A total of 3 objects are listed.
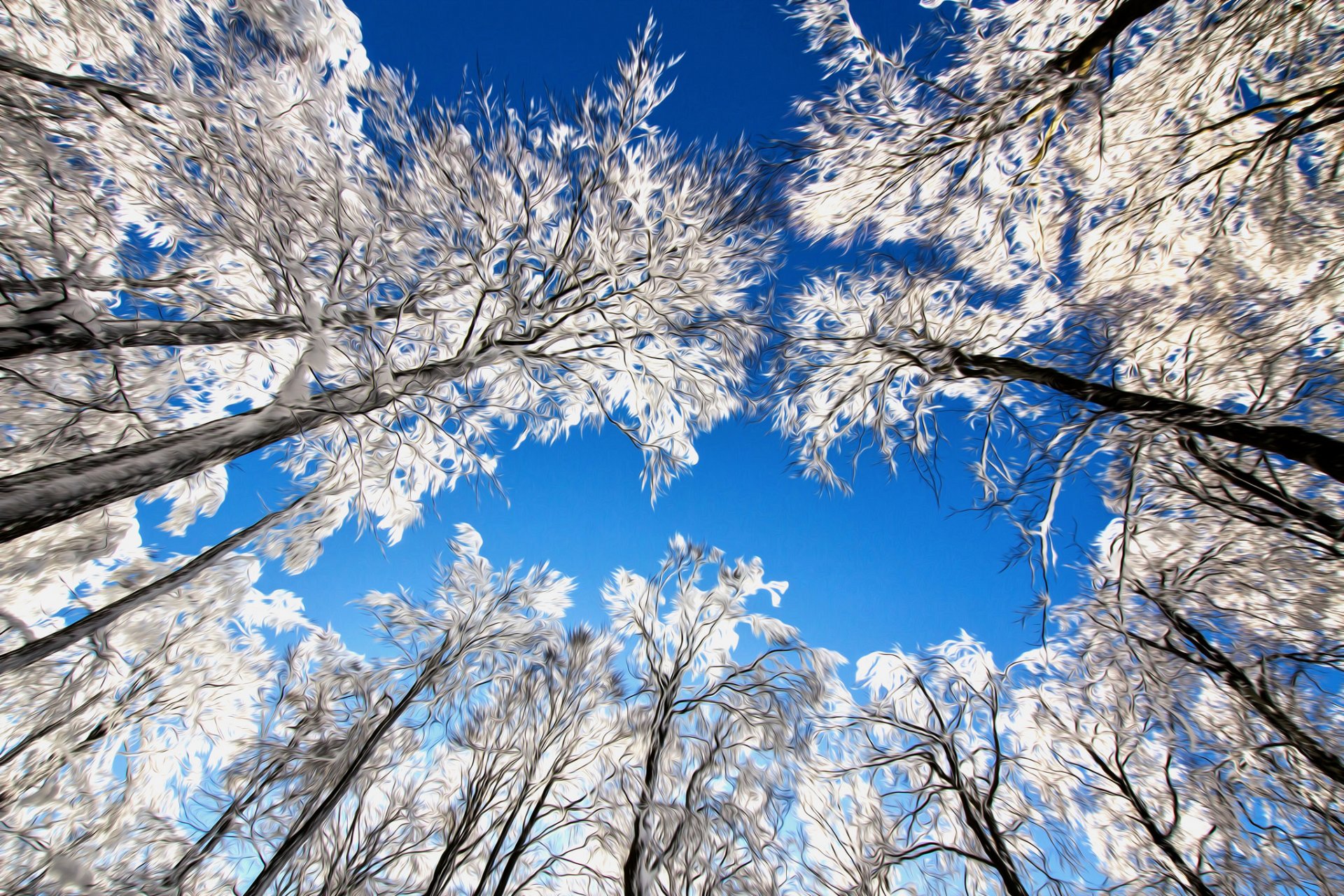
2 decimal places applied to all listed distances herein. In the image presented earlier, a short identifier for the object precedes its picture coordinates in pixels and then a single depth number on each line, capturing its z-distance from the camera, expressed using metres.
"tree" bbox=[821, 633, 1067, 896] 5.78
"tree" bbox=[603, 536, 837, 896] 6.13
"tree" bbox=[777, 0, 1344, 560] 3.98
